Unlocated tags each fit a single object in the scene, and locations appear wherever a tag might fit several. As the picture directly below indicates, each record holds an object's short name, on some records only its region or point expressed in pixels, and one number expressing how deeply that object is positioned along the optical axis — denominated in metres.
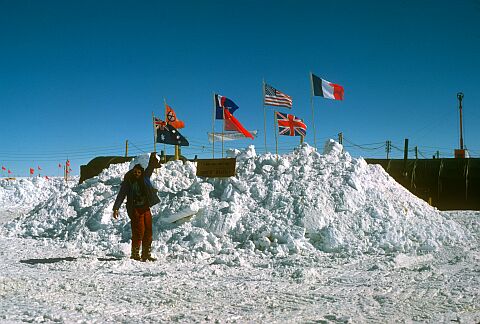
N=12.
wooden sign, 11.42
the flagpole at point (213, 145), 13.27
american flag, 13.30
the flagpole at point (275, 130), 13.27
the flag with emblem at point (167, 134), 13.13
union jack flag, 14.51
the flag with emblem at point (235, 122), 13.41
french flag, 13.90
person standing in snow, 7.64
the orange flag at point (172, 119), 13.55
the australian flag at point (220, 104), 13.30
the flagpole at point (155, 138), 12.98
